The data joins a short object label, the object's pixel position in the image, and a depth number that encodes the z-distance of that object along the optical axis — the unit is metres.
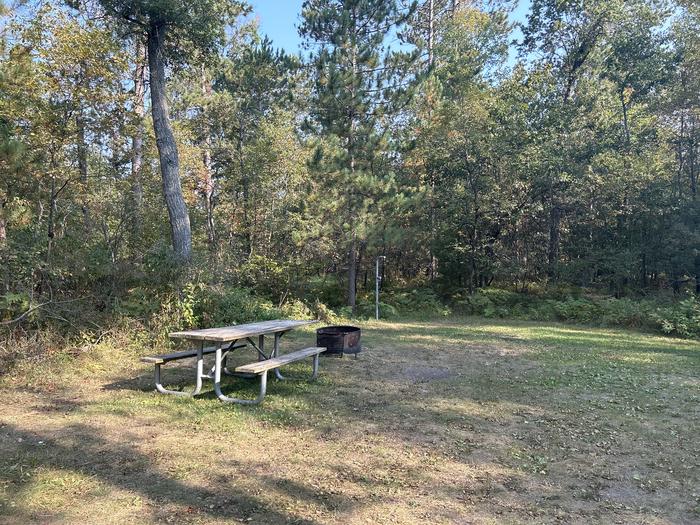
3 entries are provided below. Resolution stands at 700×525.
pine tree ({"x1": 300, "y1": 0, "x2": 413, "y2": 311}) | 11.65
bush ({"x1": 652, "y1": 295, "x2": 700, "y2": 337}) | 9.78
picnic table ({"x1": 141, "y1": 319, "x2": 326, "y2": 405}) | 4.26
